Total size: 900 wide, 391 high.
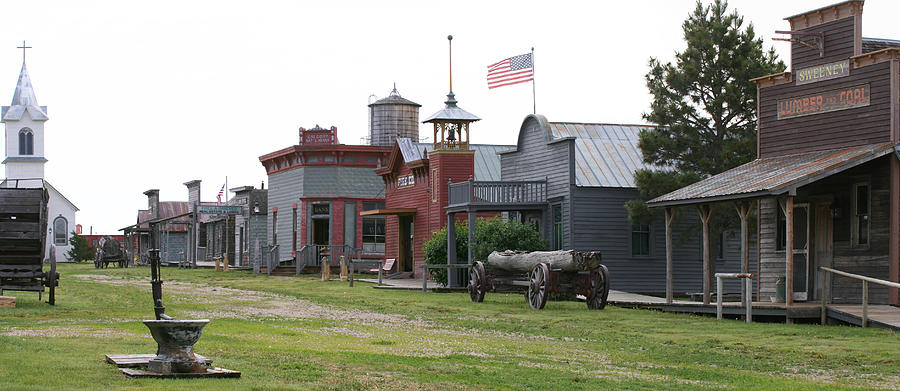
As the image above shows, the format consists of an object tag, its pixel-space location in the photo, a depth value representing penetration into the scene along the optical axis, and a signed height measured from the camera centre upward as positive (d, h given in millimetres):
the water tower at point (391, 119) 59188 +5230
